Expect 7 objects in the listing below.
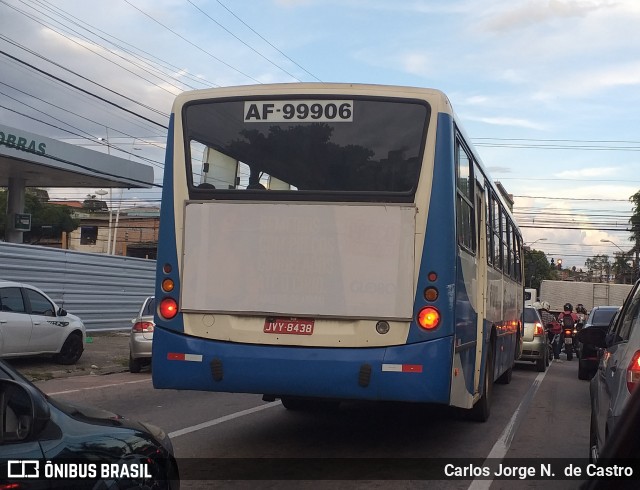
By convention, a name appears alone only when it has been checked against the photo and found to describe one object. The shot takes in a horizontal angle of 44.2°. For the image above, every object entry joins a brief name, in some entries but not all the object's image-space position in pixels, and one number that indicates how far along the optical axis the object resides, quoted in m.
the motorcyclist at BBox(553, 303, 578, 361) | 24.84
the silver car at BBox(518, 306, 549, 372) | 19.95
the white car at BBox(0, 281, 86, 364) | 14.33
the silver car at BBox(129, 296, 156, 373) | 15.45
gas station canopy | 24.00
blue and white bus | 6.99
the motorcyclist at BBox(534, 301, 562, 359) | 25.46
